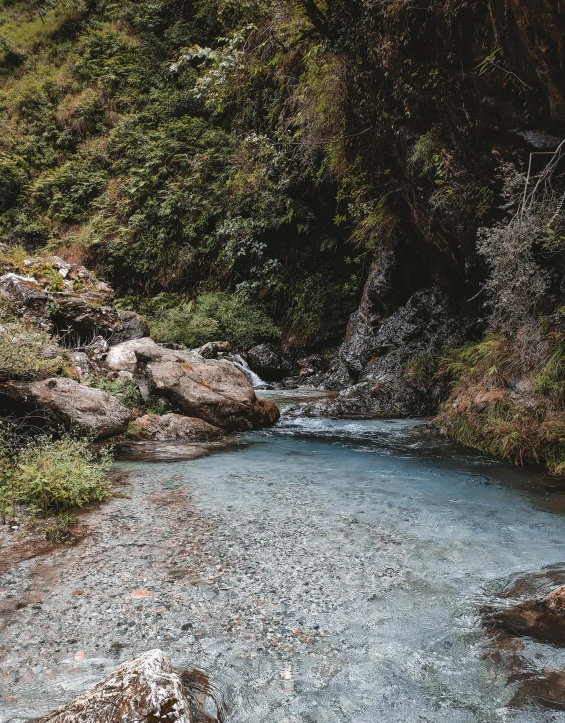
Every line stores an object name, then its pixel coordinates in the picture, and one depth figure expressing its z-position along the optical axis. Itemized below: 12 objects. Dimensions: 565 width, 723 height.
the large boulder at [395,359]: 9.55
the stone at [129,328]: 10.19
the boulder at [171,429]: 7.30
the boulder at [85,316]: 9.09
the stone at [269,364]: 14.05
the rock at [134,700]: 1.69
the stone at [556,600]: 2.63
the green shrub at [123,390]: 7.70
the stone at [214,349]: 13.14
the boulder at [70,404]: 5.58
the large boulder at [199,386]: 8.09
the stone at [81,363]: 7.82
